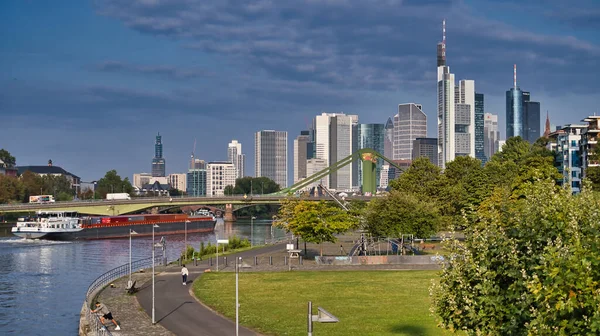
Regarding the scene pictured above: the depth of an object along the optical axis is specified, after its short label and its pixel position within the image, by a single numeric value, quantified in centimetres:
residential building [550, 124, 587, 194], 14188
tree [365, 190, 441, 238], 8731
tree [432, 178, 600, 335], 1772
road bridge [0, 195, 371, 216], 16350
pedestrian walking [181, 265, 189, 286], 5969
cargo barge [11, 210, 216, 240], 14050
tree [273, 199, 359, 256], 8412
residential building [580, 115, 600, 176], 13288
